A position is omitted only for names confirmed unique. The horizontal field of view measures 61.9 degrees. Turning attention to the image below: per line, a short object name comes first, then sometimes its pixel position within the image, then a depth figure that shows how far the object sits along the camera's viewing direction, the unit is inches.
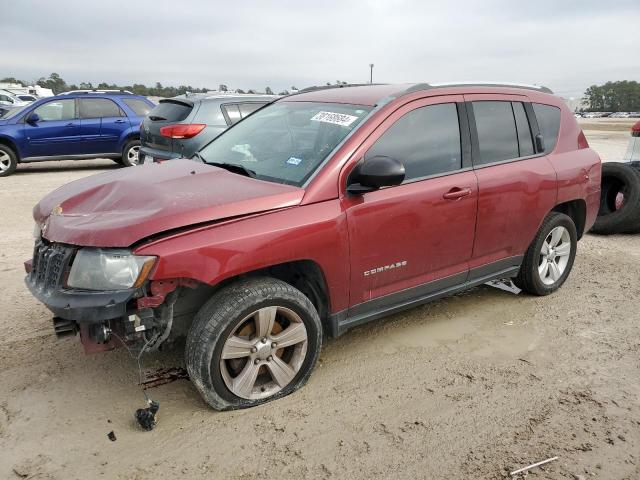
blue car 437.1
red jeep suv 105.3
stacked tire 257.8
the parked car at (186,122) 287.9
